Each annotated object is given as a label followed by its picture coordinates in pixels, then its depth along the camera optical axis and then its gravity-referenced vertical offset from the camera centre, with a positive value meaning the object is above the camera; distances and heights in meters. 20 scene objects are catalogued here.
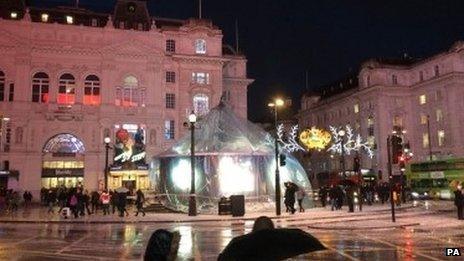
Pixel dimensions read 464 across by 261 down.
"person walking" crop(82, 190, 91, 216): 34.13 -0.71
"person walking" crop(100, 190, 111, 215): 34.50 -0.81
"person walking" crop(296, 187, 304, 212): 33.80 -0.73
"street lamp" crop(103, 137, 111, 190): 39.56 +3.43
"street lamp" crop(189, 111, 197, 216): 31.84 -0.42
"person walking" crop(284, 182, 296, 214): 32.47 -0.61
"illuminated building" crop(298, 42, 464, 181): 73.44 +12.96
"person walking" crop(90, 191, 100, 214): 38.00 -0.81
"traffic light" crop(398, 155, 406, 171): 26.22 +1.02
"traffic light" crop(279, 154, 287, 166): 31.80 +1.70
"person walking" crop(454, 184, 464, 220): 25.32 -1.00
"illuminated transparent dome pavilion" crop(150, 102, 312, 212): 36.34 +1.31
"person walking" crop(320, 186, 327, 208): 38.66 -0.86
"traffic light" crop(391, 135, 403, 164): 22.53 +1.69
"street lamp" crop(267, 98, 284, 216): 31.69 +0.34
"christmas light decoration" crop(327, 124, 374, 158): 82.18 +6.59
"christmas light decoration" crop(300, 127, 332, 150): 42.31 +3.92
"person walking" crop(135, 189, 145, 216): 33.06 -0.77
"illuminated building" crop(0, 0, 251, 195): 58.47 +12.39
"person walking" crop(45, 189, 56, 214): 36.94 -0.59
